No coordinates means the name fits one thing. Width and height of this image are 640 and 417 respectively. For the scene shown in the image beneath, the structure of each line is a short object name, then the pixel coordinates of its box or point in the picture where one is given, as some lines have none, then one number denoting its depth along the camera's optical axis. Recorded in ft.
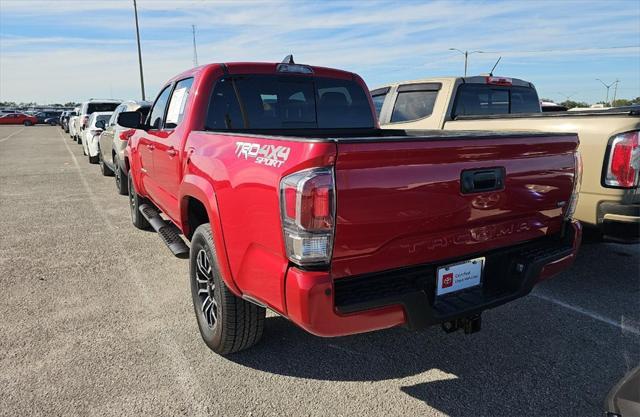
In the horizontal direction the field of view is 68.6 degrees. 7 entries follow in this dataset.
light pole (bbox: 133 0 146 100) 94.13
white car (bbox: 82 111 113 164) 41.55
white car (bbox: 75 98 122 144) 52.70
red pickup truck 6.94
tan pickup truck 12.28
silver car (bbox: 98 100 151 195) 25.17
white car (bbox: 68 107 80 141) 72.32
